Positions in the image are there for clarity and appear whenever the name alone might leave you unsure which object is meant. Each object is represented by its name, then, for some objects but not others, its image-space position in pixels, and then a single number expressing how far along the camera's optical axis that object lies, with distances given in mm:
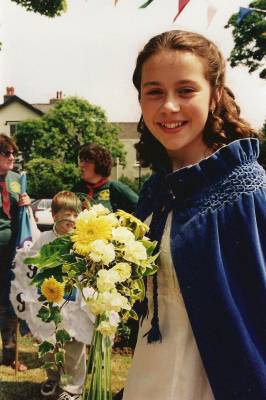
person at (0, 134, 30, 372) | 4723
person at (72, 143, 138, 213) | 4473
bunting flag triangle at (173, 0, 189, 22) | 4139
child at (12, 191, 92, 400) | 3953
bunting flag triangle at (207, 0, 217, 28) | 4484
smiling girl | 1389
